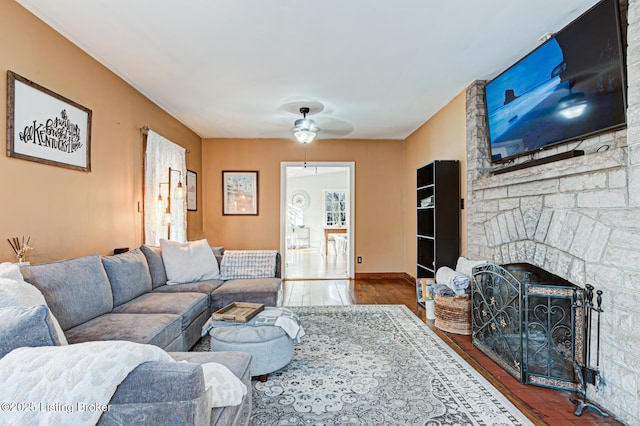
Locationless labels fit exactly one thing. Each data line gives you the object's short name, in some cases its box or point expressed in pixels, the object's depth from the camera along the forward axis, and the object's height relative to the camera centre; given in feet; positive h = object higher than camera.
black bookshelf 12.79 +0.05
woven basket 10.19 -3.29
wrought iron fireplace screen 6.98 -2.79
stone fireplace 5.75 -0.31
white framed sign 6.98 +2.22
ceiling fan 13.47 +4.65
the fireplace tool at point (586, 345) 6.41 -2.75
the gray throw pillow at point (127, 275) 8.50 -1.73
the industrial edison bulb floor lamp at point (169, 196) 13.20 +0.81
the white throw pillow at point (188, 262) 11.17 -1.75
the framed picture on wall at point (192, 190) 16.96 +1.34
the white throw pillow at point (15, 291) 4.87 -1.24
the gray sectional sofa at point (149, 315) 3.03 -2.09
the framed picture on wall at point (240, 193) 19.20 +1.30
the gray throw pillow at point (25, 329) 3.17 -1.17
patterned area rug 6.09 -3.92
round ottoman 7.24 -3.00
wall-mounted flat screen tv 6.25 +2.96
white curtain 12.34 +1.07
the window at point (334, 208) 37.47 +0.70
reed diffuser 6.97 -0.72
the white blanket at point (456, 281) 10.35 -2.27
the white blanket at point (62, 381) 2.63 -1.45
